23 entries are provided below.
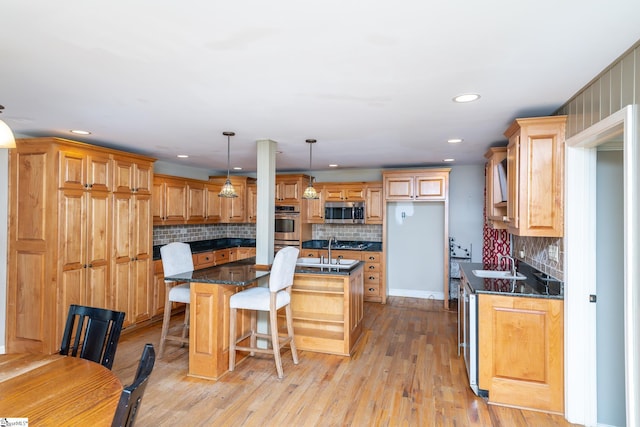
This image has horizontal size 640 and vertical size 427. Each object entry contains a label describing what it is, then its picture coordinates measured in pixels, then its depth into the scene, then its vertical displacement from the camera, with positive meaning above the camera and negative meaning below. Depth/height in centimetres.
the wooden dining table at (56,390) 126 -73
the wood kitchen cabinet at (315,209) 632 +10
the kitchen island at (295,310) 314 -98
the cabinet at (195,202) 506 +20
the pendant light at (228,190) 365 +25
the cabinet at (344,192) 611 +40
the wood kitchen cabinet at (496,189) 357 +29
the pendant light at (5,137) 169 +37
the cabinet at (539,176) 265 +30
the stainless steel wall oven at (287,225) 625 -20
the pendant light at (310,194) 413 +24
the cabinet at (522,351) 258 -102
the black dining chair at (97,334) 188 -67
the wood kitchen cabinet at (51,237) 349 -25
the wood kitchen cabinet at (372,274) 583 -98
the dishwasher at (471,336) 281 -101
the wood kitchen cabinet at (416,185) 553 +49
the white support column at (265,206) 382 +9
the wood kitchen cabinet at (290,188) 621 +47
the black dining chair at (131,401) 100 -55
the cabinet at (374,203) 601 +20
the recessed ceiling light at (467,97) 243 +83
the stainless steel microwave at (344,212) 610 +4
